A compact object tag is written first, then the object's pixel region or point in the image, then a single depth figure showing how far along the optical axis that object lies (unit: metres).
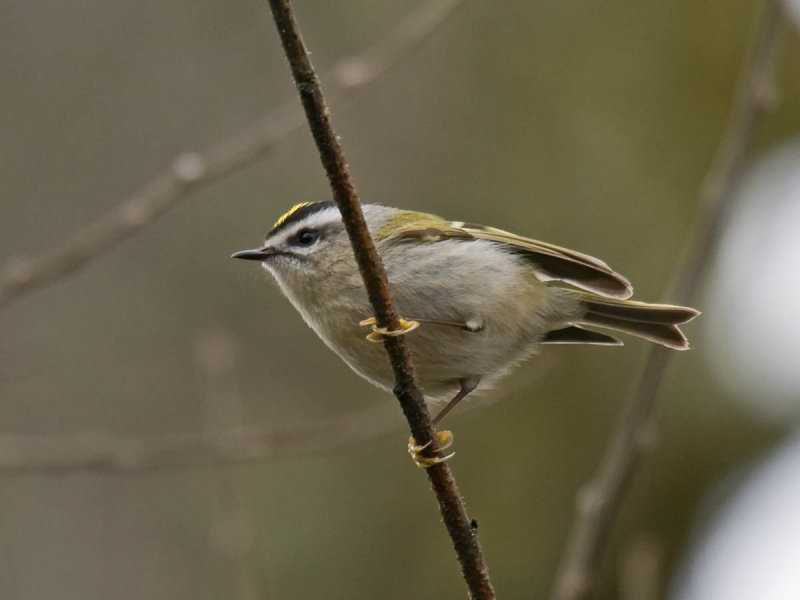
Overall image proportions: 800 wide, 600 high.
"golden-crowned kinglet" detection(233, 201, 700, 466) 6.50
